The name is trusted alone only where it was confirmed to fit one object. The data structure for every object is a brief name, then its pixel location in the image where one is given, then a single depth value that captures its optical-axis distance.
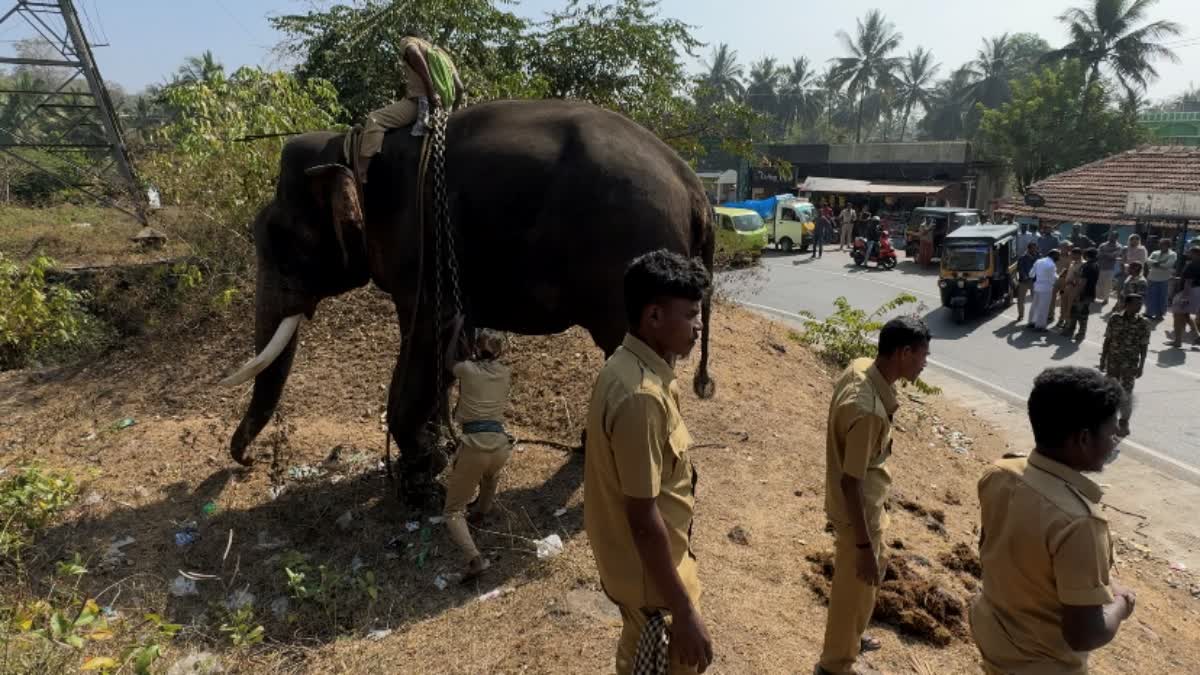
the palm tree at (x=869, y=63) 59.41
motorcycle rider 21.09
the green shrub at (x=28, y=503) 3.96
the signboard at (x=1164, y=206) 16.11
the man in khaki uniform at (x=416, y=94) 4.31
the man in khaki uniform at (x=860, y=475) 2.77
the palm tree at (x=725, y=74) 65.81
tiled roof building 19.41
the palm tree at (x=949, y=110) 64.06
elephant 4.04
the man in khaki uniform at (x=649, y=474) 1.97
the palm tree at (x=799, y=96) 65.53
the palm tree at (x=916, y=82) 63.53
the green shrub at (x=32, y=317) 7.49
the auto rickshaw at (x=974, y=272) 13.34
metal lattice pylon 12.47
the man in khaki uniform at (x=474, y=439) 3.81
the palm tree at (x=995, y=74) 57.34
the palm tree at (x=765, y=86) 66.31
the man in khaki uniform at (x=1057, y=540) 1.91
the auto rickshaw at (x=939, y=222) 20.83
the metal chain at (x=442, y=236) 4.11
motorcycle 20.56
